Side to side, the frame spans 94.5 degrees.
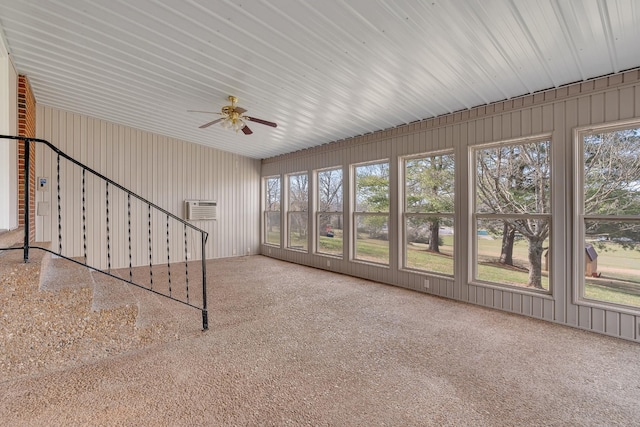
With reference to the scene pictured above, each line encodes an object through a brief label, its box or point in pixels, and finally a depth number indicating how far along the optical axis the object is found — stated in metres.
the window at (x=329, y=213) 6.17
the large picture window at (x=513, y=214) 3.57
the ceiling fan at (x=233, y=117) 3.79
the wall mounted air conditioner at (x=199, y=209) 6.73
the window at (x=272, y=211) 7.77
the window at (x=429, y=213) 4.40
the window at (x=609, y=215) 2.99
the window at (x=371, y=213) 5.30
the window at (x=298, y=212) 6.92
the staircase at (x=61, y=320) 2.09
